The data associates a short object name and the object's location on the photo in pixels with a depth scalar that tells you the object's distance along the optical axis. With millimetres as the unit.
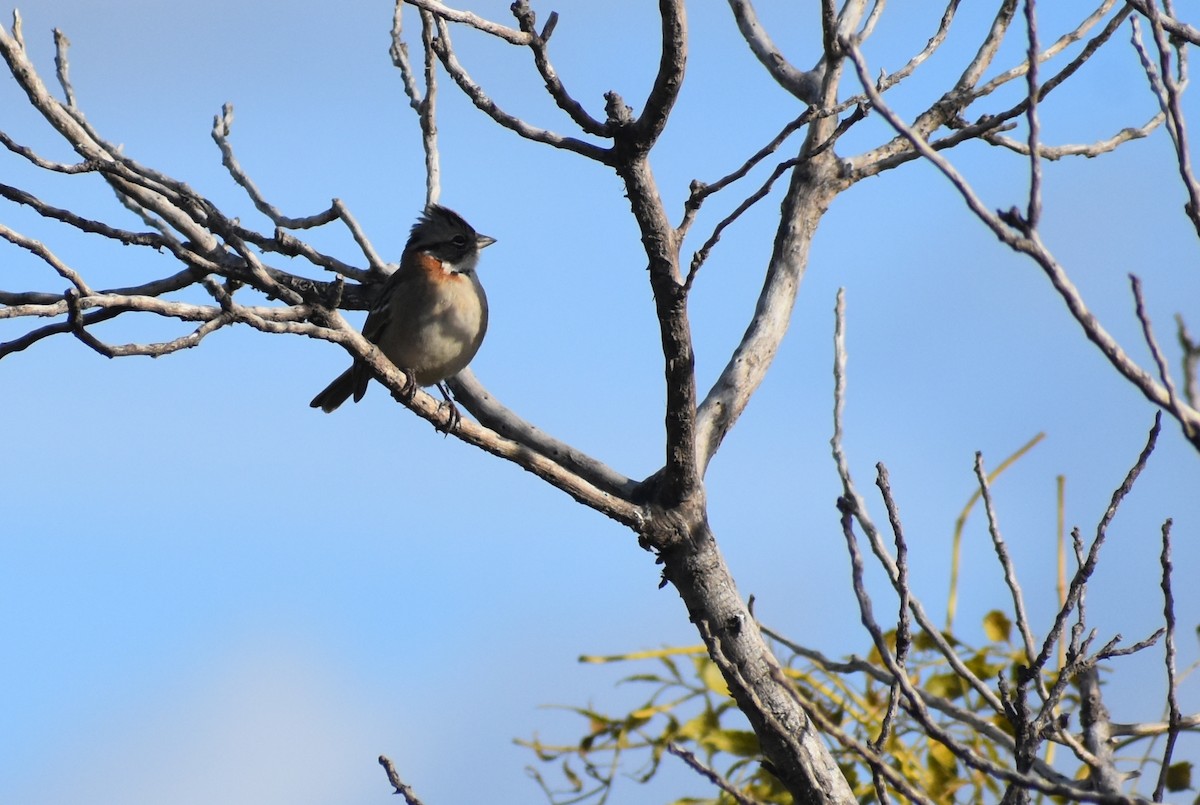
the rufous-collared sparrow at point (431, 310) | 14508
